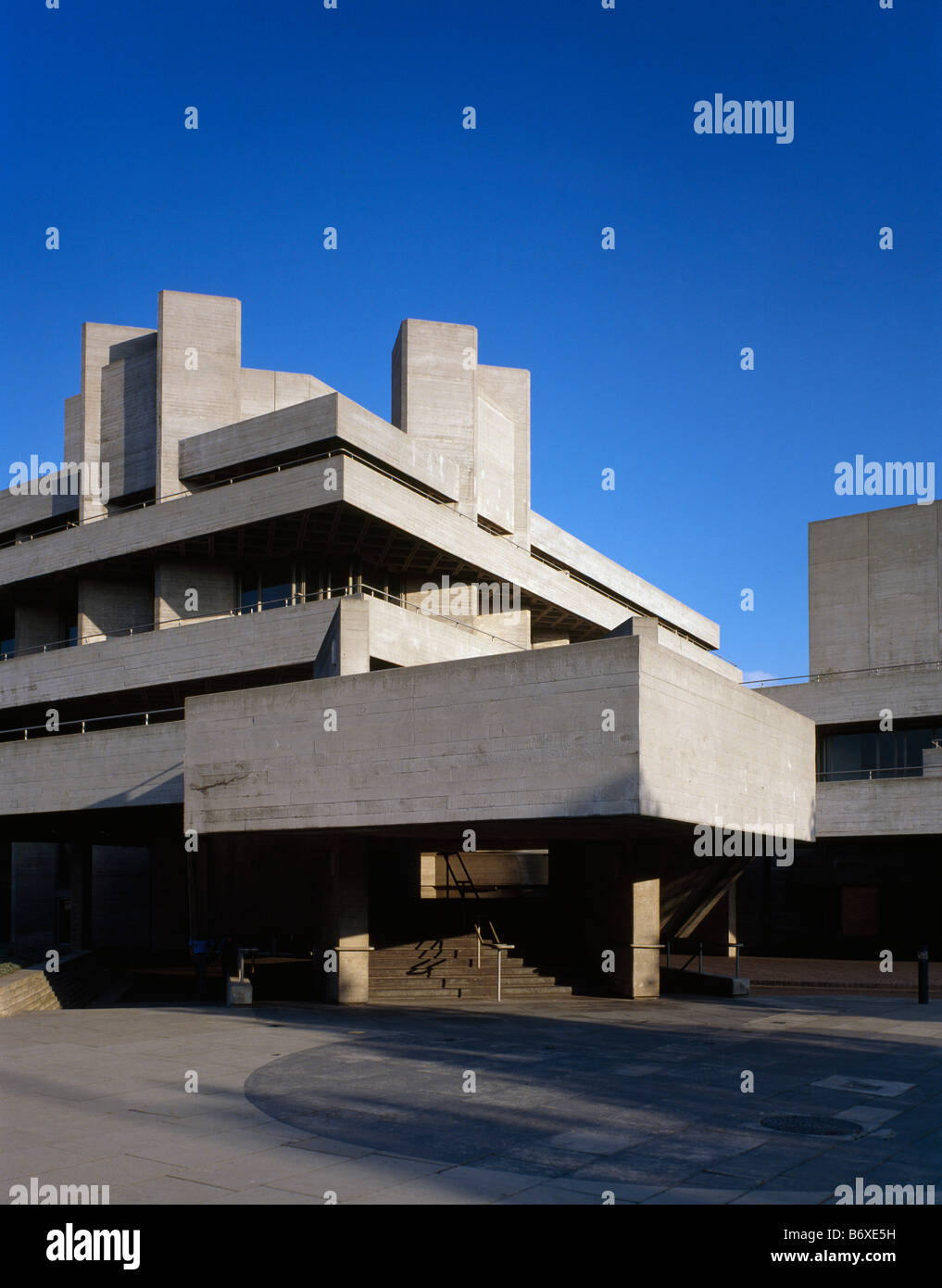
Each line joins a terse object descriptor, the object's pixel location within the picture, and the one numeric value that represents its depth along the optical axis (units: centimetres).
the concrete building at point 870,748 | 3622
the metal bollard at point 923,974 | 2289
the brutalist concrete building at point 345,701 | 1872
